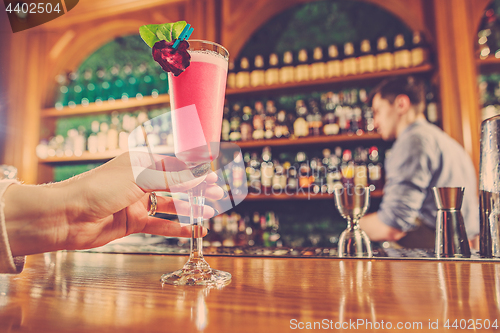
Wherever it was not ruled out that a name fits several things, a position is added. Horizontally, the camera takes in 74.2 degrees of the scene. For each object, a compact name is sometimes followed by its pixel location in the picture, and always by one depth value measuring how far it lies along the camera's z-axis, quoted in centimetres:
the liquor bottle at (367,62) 257
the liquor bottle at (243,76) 287
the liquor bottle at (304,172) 273
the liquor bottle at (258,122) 282
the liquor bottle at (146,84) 332
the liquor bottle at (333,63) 266
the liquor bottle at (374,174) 262
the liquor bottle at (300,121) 276
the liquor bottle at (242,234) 283
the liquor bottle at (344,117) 268
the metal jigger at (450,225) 79
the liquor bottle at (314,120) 269
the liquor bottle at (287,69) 278
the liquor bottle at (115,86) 342
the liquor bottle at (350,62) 262
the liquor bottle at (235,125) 289
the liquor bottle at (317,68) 270
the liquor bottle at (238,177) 290
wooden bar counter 35
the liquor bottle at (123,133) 325
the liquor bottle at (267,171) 281
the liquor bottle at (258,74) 285
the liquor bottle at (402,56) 248
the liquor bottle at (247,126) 284
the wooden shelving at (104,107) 309
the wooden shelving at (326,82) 245
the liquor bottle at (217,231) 285
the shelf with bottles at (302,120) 265
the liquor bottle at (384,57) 254
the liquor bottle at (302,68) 273
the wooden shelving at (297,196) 258
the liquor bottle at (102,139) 330
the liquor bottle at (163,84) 338
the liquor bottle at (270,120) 280
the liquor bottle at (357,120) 269
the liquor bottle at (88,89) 352
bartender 196
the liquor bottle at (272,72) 282
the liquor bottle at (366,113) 271
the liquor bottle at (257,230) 287
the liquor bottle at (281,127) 278
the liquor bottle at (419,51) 245
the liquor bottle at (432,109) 245
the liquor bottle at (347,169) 263
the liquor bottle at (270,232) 286
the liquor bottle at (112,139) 331
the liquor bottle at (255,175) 282
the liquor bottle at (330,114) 265
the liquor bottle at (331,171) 266
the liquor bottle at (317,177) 268
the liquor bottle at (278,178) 278
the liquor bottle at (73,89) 356
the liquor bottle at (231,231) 284
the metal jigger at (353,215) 87
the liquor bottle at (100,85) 348
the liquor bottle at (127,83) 337
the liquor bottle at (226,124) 292
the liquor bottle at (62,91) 358
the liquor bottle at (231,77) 290
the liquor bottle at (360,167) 262
